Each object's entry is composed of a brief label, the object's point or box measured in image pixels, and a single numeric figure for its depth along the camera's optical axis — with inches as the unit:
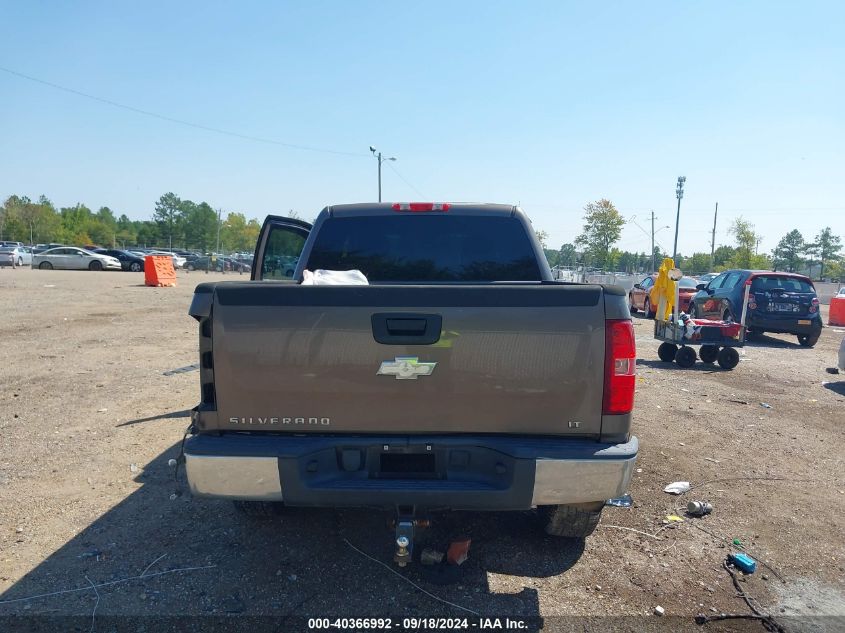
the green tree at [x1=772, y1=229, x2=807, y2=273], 3933.6
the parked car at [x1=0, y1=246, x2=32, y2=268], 1584.6
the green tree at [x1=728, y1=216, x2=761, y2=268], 2709.2
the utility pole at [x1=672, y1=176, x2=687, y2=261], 2067.9
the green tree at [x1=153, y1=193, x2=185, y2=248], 4434.1
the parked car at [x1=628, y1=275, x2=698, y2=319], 708.0
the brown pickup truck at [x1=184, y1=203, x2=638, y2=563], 107.8
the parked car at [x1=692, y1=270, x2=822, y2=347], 520.7
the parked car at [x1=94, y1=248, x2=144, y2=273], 1631.4
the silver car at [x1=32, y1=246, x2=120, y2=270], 1589.6
